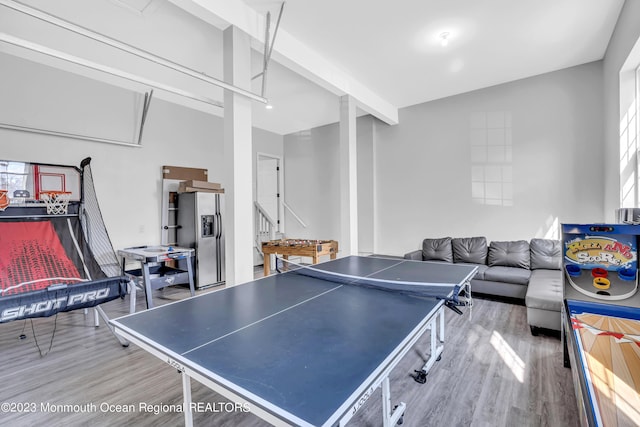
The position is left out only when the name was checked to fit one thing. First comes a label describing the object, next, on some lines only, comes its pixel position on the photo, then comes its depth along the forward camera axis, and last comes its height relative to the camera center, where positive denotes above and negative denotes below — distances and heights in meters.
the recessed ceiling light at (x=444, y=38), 3.31 +2.02
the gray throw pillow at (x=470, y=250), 4.49 -0.59
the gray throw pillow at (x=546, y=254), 4.00 -0.60
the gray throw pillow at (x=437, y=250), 4.68 -0.62
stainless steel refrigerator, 4.77 -0.29
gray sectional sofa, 2.86 -0.79
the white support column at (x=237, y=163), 2.82 +0.51
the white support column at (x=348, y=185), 4.52 +0.44
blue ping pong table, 0.90 -0.55
